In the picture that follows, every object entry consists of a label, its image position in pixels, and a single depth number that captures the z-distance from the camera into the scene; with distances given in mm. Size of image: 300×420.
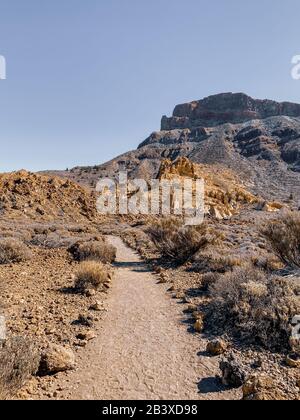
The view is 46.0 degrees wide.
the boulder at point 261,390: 3870
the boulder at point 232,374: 4488
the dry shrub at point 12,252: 11828
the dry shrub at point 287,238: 9922
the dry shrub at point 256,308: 5629
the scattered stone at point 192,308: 7598
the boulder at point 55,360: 4707
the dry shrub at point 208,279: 9236
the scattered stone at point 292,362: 4840
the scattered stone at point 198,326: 6480
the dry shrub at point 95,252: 13000
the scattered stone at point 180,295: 8692
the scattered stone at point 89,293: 8500
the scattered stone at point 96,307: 7572
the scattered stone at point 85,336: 6027
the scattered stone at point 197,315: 6921
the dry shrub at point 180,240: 13592
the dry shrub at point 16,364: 3980
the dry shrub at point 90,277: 8916
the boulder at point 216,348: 5539
